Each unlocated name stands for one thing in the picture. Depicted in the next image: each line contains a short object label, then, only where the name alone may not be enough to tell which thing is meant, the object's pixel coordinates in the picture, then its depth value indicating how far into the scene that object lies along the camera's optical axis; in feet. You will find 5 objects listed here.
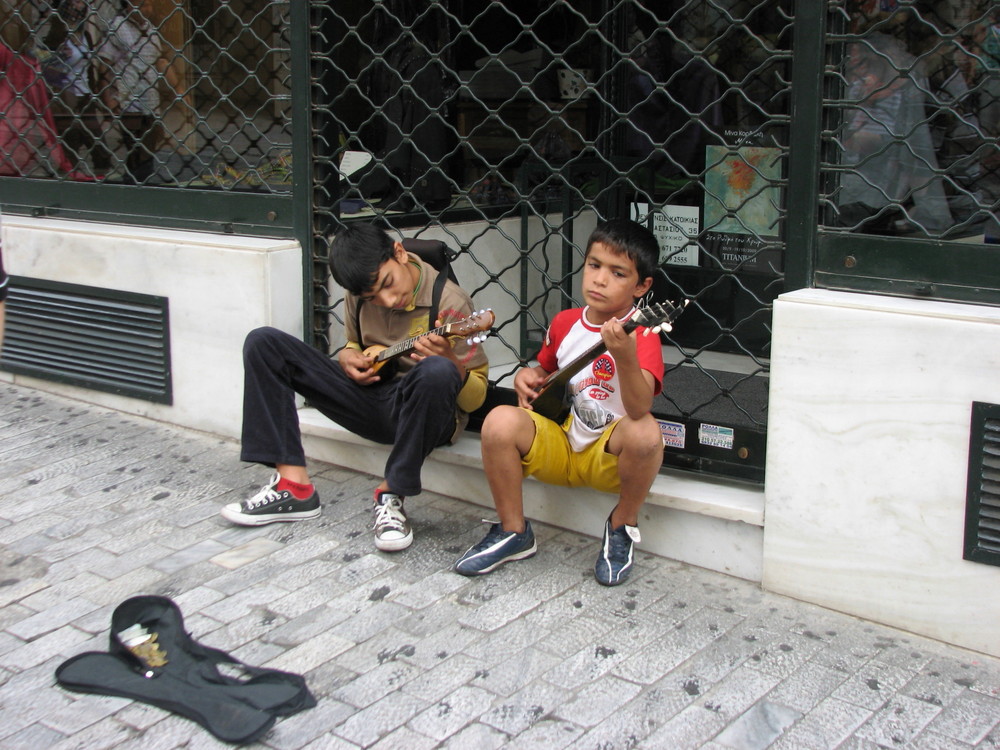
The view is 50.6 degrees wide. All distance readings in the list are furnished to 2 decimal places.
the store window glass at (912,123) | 10.27
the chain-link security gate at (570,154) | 16.25
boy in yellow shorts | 10.69
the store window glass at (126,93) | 17.12
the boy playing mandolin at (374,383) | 11.75
